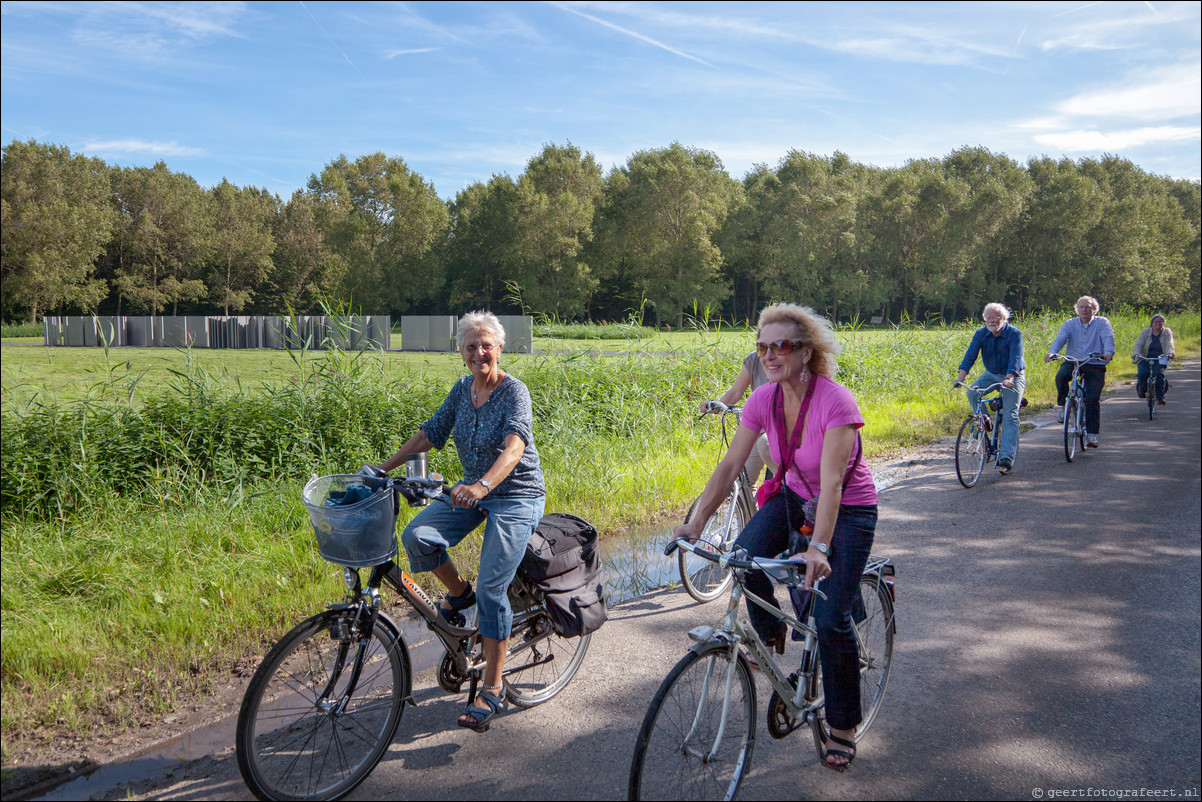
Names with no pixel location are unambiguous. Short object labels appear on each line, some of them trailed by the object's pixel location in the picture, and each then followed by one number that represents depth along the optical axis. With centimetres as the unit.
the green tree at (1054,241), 5775
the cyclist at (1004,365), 901
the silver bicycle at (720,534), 533
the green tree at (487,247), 5872
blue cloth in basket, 302
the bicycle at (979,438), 885
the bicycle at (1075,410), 1017
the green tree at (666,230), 6388
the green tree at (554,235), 5881
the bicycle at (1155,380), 1395
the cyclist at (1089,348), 1059
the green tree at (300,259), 5041
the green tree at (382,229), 5362
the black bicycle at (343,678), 295
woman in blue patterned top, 348
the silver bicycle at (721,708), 265
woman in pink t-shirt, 290
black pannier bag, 367
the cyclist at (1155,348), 1473
